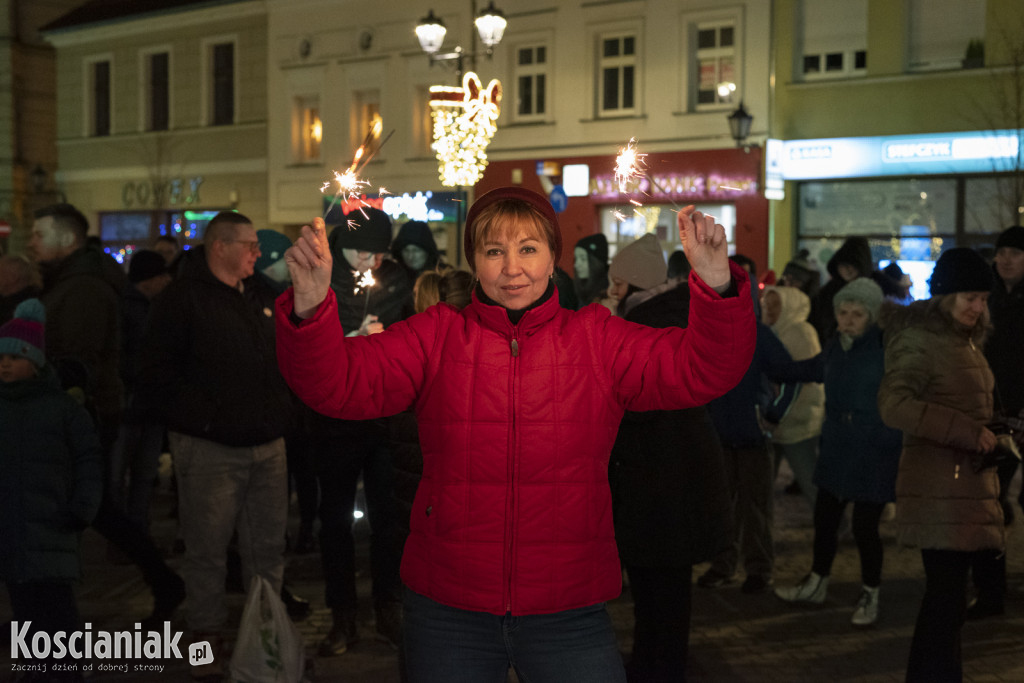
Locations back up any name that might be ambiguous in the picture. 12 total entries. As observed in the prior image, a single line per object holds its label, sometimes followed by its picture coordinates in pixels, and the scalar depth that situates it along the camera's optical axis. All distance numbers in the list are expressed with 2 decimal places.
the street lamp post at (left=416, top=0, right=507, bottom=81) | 12.84
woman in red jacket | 2.76
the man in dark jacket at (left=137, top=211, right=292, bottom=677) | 5.23
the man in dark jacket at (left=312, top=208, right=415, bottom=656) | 5.62
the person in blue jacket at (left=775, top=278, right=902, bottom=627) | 6.09
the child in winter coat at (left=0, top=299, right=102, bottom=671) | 4.89
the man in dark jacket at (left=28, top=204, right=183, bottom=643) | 5.87
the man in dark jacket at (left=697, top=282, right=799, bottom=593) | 6.76
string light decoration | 9.75
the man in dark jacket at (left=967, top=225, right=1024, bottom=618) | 6.34
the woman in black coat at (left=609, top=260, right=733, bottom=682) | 4.52
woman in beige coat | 4.59
